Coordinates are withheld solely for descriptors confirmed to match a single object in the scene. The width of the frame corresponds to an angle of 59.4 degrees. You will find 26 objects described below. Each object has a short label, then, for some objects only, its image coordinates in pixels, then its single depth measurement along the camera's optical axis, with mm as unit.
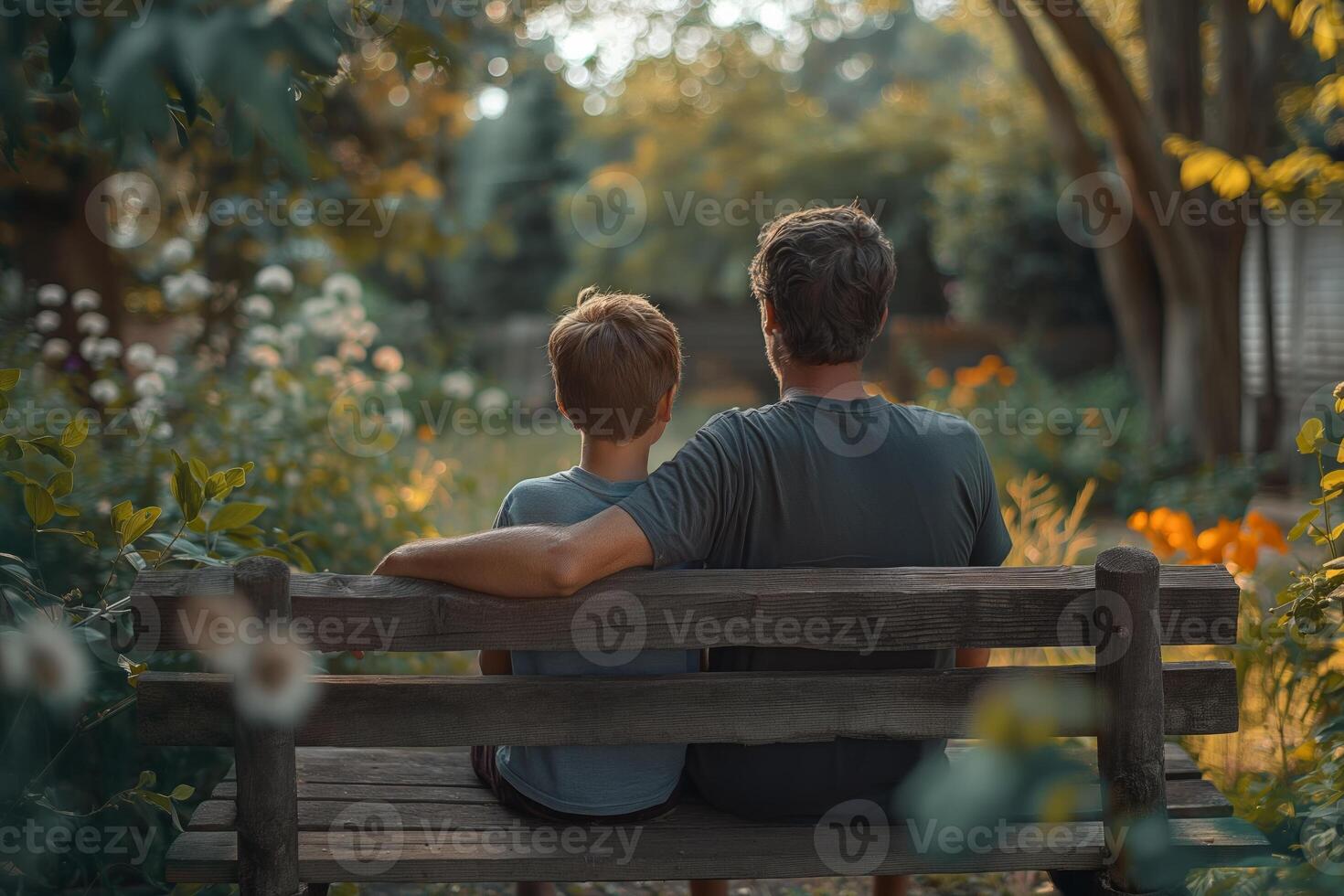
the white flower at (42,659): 2240
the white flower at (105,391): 4505
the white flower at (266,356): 5074
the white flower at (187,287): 4969
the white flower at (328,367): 5121
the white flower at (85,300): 4586
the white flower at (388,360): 5473
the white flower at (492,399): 7027
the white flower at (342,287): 5578
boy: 2209
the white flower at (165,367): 4707
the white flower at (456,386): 6488
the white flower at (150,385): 4508
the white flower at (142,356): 4719
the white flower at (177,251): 5141
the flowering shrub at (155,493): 2295
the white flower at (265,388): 4965
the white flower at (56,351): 4984
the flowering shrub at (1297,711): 2250
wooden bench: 1968
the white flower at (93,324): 4633
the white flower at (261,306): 5004
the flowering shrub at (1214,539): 4012
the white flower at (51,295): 4676
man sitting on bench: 2186
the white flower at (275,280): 5121
